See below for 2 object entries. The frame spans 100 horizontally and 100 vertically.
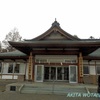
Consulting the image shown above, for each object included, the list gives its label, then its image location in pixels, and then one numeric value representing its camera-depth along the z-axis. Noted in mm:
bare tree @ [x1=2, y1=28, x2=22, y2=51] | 47159
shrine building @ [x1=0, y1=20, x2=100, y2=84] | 17484
